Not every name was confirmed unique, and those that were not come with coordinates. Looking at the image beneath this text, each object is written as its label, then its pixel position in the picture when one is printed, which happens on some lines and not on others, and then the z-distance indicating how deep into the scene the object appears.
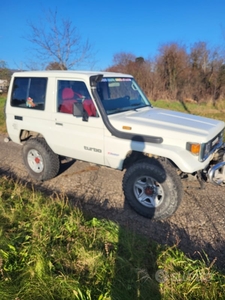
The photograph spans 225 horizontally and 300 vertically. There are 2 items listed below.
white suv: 3.36
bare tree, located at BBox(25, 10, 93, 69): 13.32
